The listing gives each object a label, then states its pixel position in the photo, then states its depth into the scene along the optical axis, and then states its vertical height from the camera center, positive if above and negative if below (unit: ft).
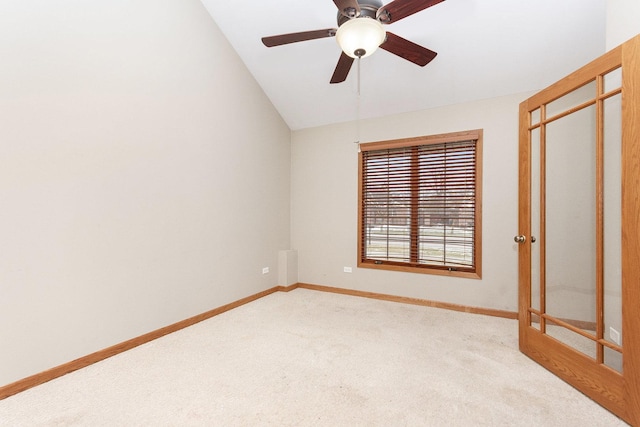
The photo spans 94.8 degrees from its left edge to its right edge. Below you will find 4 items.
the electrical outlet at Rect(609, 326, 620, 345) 5.93 -2.43
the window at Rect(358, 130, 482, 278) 11.68 +0.48
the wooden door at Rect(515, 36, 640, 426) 5.44 -0.38
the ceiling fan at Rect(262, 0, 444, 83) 6.00 +4.26
